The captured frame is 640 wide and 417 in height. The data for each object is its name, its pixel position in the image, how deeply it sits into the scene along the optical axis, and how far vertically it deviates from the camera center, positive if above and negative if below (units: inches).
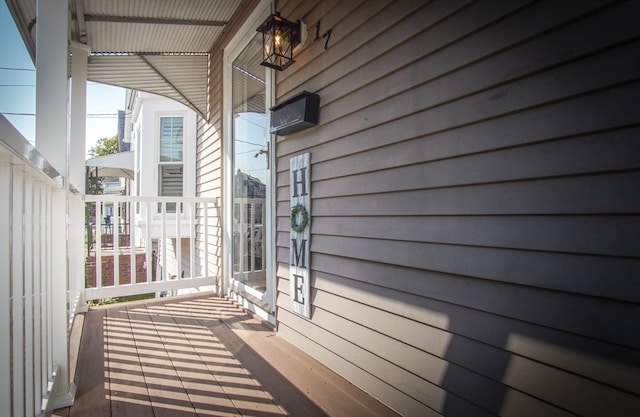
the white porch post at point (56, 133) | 65.7 +15.3
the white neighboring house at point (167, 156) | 221.3 +38.4
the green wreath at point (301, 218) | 92.8 -0.8
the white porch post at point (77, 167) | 124.0 +17.2
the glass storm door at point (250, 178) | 121.0 +13.4
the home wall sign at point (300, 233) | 92.2 -4.9
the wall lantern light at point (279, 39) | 95.3 +47.6
